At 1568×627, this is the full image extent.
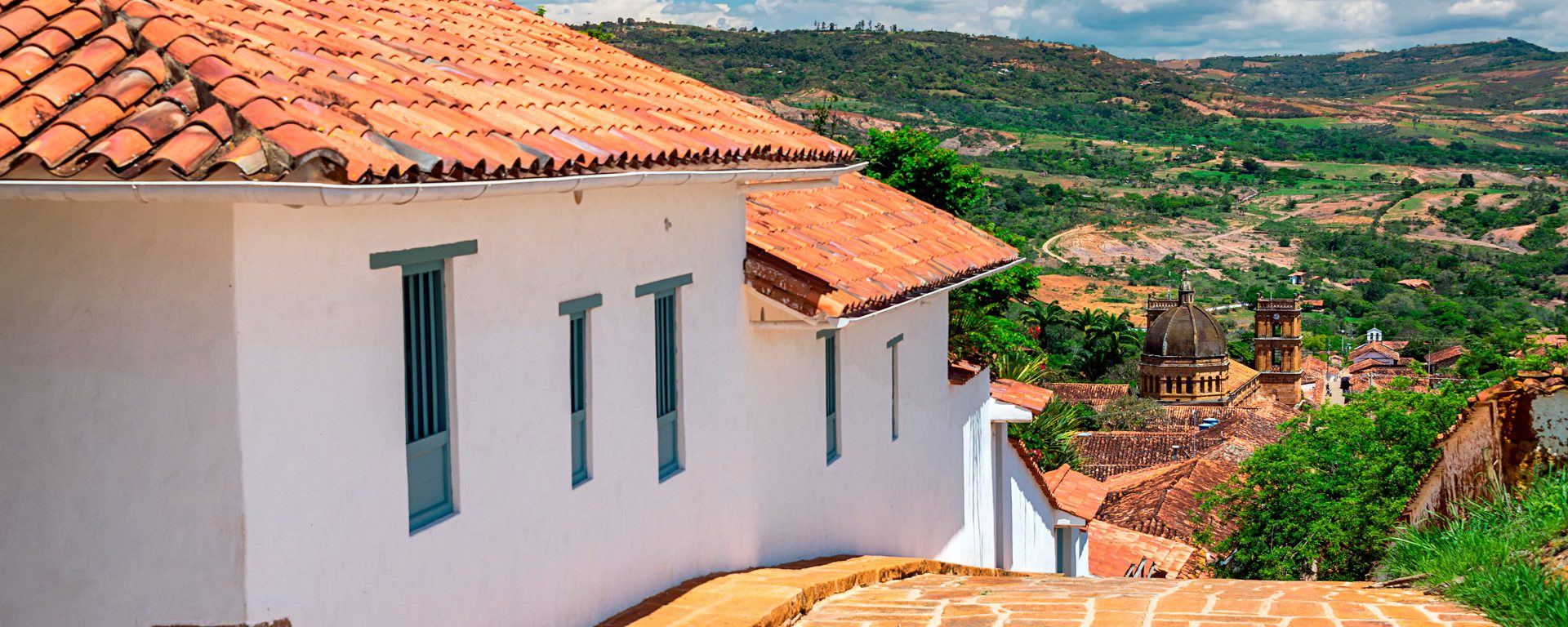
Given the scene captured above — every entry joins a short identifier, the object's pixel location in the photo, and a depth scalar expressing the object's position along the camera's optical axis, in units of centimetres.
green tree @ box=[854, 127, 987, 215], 2867
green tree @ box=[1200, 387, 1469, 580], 2620
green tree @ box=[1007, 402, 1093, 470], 3080
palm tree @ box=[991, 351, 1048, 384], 2664
